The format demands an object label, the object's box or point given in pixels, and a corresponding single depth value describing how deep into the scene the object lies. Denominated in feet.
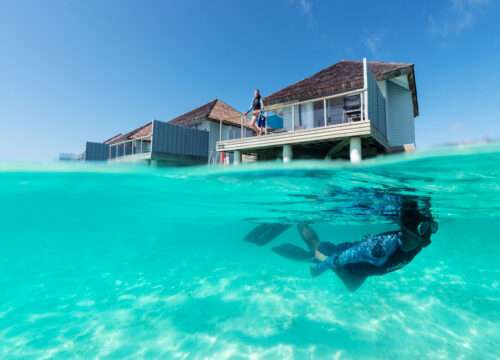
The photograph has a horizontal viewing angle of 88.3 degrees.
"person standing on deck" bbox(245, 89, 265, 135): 39.40
